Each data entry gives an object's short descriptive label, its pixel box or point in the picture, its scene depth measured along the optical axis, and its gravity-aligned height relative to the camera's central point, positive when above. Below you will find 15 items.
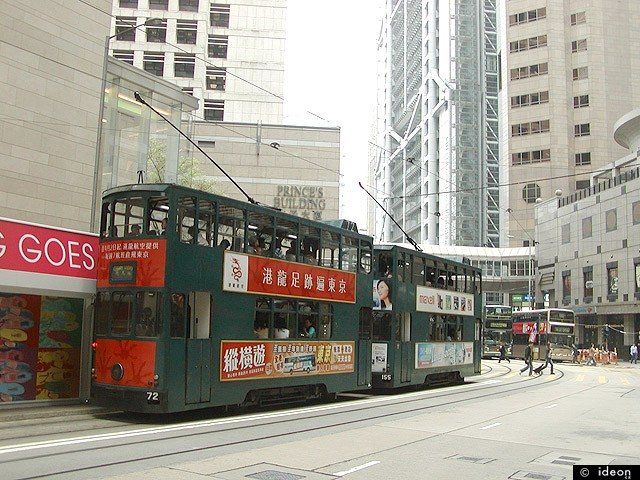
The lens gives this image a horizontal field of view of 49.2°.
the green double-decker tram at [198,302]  11.99 +0.30
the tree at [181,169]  25.86 +6.37
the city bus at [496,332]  49.75 -0.44
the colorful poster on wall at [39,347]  13.16 -0.62
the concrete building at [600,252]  49.56 +5.96
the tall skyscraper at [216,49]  52.59 +20.66
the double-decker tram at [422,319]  18.86 +0.15
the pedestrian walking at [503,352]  48.02 -1.79
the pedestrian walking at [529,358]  28.92 -1.36
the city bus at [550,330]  42.09 -0.17
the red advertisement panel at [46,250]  12.41 +1.21
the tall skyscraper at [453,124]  76.00 +23.76
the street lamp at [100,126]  18.31 +5.05
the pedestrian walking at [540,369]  29.67 -1.80
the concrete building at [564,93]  66.00 +22.36
